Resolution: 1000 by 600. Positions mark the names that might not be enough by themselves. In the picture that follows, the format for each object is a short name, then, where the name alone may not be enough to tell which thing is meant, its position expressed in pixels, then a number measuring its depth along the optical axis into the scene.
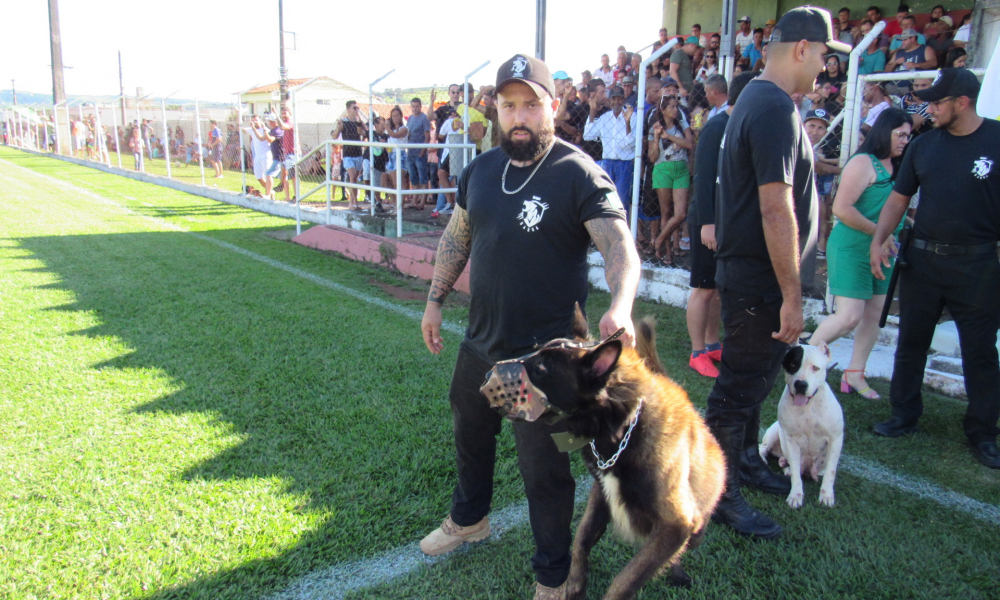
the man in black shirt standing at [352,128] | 13.52
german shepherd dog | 2.06
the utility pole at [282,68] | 24.20
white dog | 3.40
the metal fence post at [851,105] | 6.08
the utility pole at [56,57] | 38.03
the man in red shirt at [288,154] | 16.41
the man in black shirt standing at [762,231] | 2.81
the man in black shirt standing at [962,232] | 3.79
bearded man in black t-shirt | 2.41
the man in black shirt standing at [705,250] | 4.89
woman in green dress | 4.54
